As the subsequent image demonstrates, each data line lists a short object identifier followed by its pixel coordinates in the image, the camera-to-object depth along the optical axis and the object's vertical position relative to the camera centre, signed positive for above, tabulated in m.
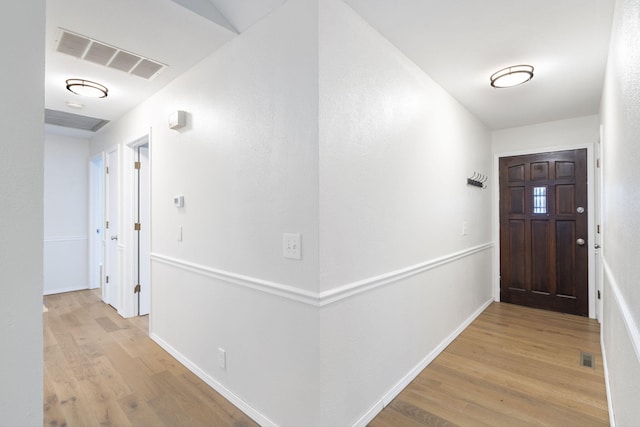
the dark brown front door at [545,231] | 3.85 -0.21
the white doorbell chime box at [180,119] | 2.59 +0.81
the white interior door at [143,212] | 3.67 +0.05
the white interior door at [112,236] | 3.96 -0.26
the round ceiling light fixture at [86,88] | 2.79 +1.17
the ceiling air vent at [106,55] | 2.12 +1.20
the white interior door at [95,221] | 5.13 -0.07
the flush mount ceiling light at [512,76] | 2.56 +1.17
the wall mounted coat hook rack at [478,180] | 3.62 +0.43
